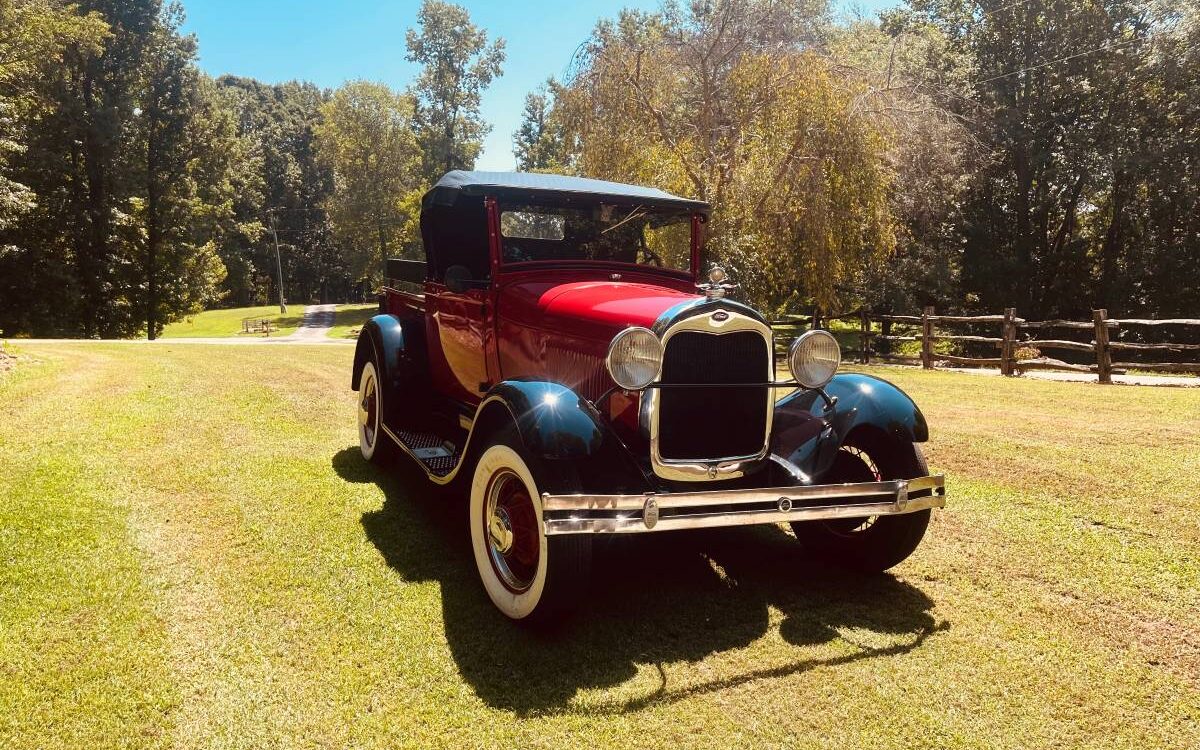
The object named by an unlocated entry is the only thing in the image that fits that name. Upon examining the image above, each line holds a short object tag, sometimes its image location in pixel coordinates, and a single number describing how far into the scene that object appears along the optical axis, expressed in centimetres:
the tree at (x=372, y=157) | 4088
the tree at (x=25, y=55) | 1688
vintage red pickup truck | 302
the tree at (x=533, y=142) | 4631
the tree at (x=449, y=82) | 4162
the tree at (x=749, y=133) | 1473
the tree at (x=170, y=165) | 2683
